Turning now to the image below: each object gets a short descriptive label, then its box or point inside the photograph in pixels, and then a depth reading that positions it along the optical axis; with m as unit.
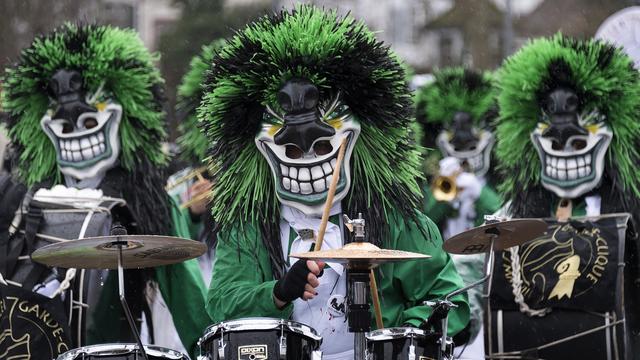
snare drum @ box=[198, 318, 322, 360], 10.35
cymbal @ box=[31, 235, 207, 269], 10.58
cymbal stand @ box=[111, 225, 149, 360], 10.49
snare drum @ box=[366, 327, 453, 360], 10.46
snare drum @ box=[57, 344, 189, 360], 10.70
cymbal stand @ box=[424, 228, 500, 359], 10.35
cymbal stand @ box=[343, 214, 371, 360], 10.11
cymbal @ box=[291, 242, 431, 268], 9.71
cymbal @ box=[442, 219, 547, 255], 10.98
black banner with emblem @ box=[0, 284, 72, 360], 12.50
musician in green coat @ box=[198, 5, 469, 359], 11.41
